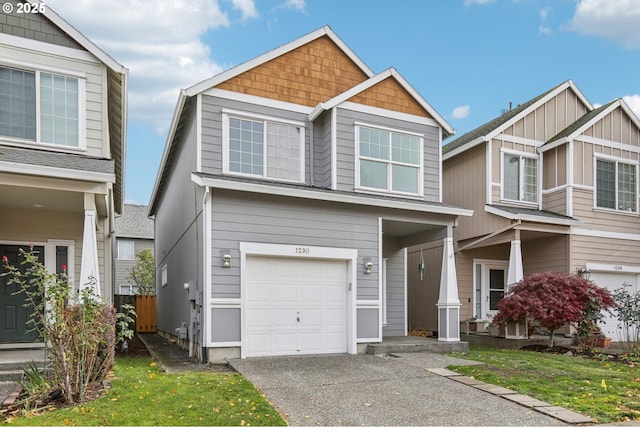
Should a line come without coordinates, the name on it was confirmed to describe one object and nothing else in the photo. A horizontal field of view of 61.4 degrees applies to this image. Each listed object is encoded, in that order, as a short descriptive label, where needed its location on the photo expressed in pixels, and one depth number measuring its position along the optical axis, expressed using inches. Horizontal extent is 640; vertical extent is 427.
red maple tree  522.6
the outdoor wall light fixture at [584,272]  624.9
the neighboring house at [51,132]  399.5
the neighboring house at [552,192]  641.0
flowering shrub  290.2
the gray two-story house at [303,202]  434.3
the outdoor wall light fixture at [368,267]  484.6
